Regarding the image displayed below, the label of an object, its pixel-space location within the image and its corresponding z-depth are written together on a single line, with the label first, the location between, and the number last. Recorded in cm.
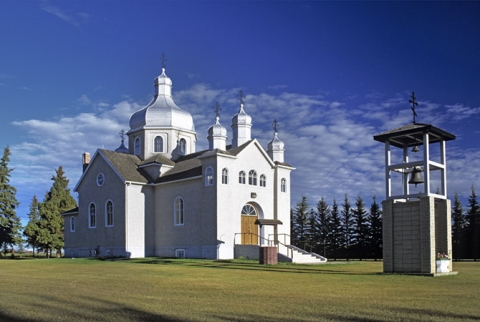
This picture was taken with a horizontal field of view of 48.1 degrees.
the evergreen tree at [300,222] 5288
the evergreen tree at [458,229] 4612
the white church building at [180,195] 3297
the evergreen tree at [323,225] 5031
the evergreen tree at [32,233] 4641
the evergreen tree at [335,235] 4969
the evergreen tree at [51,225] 4650
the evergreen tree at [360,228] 4794
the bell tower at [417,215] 1880
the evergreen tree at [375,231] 4691
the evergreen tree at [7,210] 4834
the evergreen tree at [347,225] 4909
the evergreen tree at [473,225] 4516
